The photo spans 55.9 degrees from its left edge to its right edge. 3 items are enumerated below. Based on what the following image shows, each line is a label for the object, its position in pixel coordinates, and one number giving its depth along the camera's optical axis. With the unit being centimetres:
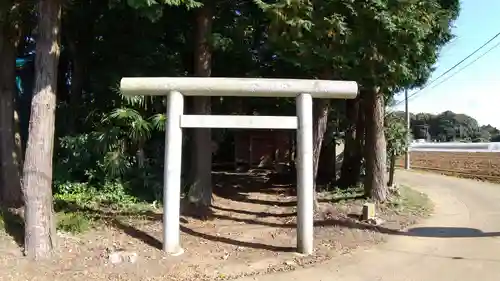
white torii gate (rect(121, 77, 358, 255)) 787
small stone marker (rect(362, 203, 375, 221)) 1040
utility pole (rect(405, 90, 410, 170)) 2647
